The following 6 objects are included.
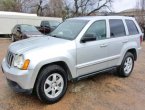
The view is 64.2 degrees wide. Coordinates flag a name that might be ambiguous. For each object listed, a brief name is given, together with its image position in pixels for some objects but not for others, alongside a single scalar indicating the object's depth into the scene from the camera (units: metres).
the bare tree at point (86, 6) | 22.13
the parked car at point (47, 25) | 11.04
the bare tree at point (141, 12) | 13.56
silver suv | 2.24
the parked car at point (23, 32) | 7.46
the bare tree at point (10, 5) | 21.31
